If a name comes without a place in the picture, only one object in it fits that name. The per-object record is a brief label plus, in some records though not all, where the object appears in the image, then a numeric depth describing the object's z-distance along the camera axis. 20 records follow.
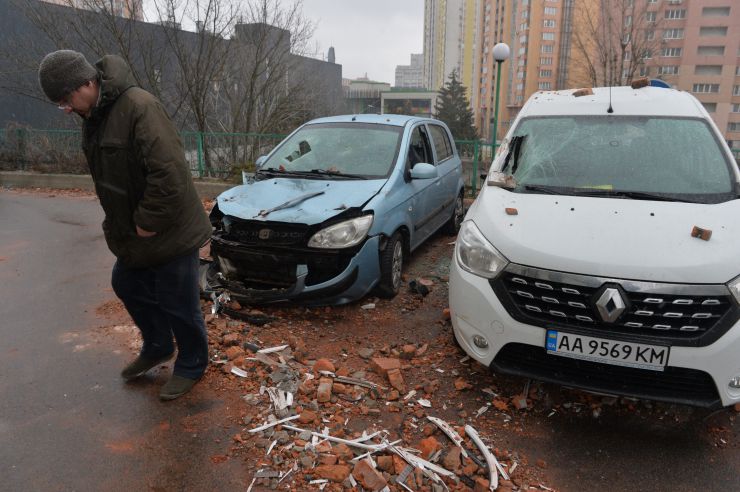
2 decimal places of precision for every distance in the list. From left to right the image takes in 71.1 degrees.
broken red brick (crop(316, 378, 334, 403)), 3.05
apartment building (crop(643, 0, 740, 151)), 60.53
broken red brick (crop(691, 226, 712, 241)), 2.71
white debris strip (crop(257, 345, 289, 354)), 3.61
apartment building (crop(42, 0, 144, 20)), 11.80
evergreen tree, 54.29
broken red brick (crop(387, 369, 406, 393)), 3.28
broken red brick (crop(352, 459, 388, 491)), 2.38
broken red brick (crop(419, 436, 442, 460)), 2.62
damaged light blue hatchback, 4.09
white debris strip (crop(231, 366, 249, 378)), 3.33
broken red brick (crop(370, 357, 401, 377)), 3.42
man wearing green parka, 2.59
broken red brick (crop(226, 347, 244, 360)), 3.54
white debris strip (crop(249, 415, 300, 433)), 2.78
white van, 2.54
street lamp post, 12.95
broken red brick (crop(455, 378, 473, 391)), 3.32
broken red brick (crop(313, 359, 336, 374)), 3.38
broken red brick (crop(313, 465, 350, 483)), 2.42
